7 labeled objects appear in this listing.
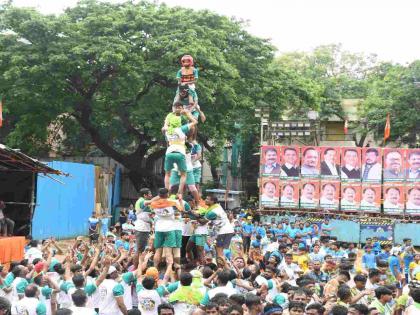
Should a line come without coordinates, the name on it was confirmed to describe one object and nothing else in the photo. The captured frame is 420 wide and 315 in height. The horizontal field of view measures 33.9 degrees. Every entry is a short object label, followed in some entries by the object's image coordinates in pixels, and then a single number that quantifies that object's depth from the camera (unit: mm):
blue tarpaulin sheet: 22281
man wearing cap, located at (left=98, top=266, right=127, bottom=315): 8188
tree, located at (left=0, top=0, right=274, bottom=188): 24859
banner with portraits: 25609
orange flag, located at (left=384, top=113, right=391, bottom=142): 29125
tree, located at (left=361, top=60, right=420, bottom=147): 31125
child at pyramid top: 13984
